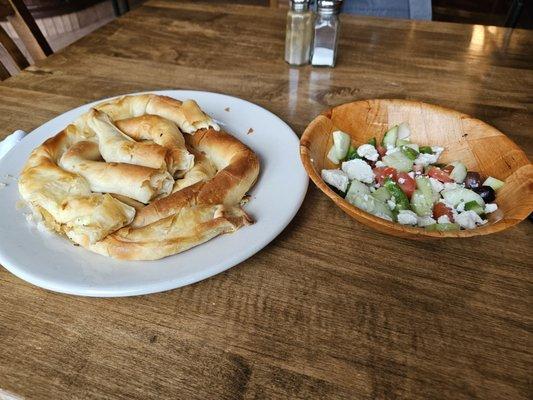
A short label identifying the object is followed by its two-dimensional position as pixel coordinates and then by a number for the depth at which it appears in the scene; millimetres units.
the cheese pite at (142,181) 503
